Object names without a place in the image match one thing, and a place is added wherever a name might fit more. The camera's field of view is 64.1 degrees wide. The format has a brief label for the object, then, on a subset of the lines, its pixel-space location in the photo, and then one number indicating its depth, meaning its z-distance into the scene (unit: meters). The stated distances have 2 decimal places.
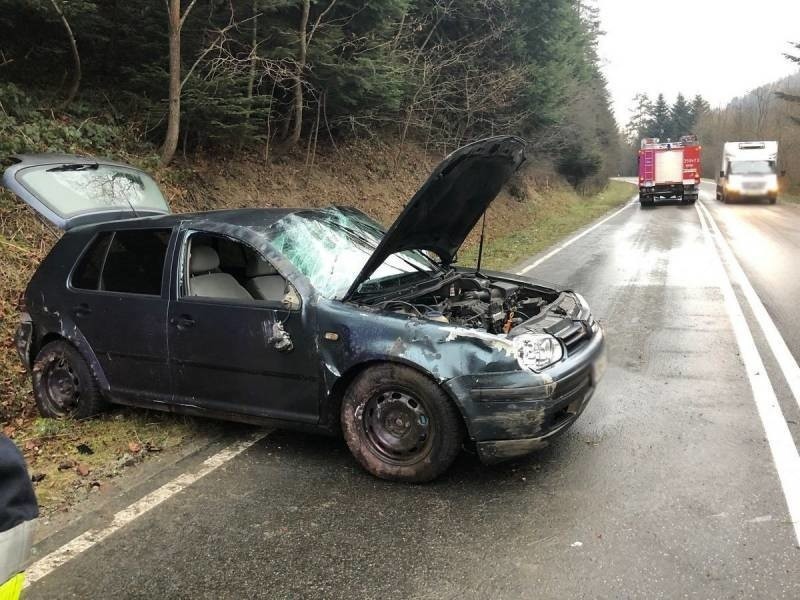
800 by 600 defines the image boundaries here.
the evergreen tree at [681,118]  88.56
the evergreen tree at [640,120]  94.19
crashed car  3.56
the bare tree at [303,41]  12.36
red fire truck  29.95
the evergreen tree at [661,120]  90.69
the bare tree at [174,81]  9.88
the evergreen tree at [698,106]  87.31
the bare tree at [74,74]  9.89
